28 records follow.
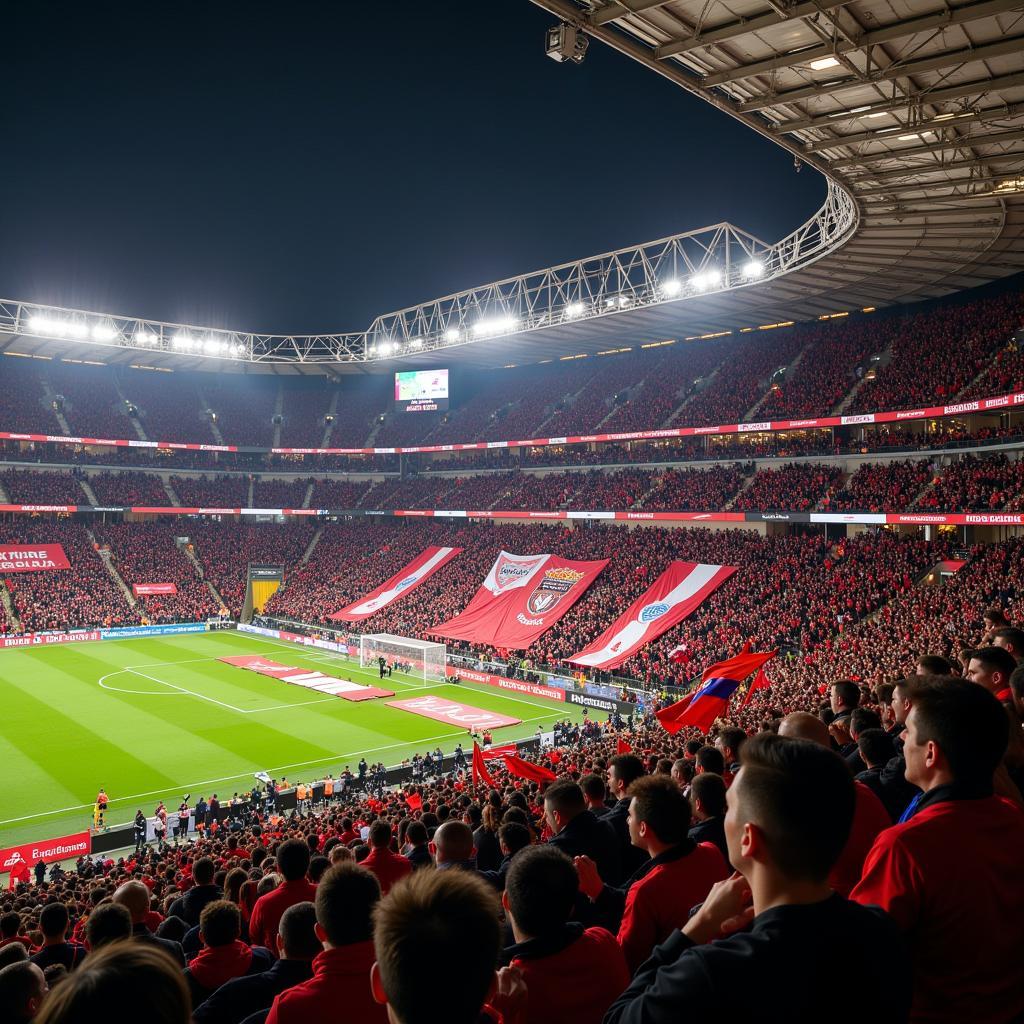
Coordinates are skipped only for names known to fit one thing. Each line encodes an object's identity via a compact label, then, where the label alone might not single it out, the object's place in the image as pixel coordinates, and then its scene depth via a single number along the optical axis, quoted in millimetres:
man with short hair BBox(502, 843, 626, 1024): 3051
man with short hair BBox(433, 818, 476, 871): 6230
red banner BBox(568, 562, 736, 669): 38125
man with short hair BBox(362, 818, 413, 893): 7582
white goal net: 42469
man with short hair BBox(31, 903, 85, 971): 6395
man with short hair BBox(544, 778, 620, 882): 5648
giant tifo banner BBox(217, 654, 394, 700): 38312
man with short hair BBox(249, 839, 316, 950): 6516
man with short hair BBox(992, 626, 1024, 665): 8367
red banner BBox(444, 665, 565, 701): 38044
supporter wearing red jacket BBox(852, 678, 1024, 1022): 2738
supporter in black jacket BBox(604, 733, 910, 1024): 2061
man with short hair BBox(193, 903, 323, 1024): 4309
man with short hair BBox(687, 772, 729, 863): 5250
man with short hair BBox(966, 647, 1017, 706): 6395
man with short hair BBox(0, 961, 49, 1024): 3660
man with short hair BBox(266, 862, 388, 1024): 3268
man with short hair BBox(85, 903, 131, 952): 5469
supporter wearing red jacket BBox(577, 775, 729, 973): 3912
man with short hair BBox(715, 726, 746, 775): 8109
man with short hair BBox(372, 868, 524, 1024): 2154
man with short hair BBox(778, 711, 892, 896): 4285
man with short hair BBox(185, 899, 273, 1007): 5324
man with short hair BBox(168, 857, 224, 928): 8070
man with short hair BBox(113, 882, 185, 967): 6586
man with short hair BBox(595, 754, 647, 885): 6754
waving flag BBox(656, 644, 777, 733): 16561
